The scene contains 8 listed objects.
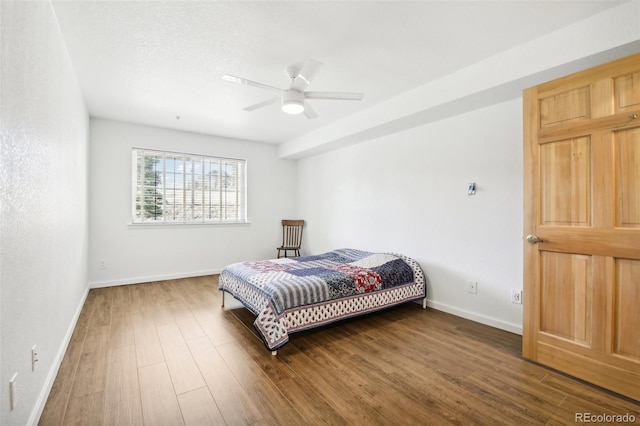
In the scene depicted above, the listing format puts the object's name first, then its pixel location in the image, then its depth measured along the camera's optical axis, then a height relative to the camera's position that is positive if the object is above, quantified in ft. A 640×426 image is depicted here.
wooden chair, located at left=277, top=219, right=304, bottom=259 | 18.98 -1.24
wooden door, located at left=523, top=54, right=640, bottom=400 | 5.93 -0.24
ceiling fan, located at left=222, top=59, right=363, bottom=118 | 8.21 +3.59
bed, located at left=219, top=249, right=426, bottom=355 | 8.03 -2.38
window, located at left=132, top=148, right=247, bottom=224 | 15.23 +1.49
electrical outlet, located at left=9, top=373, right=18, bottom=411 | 4.00 -2.48
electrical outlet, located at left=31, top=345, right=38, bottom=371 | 4.95 -2.46
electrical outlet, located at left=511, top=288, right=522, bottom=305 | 9.02 -2.57
